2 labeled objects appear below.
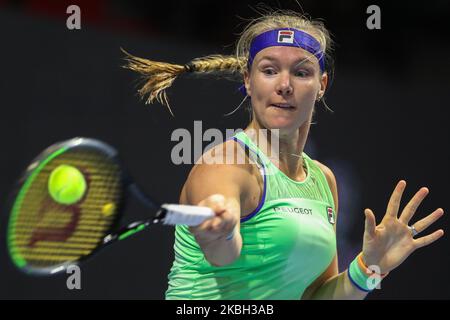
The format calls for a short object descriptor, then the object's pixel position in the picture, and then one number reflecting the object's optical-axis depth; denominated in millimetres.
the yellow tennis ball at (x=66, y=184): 4184
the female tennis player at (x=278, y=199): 5055
